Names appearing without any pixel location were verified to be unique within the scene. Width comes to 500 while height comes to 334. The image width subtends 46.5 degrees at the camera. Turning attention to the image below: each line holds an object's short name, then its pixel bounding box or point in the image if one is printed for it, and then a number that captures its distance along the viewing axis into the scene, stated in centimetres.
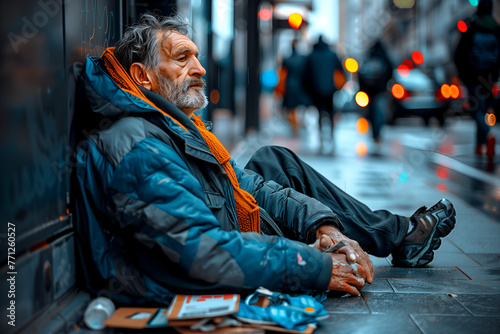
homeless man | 231
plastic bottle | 238
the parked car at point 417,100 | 1529
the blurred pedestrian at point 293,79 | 1391
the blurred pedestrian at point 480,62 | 897
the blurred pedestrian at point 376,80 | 1169
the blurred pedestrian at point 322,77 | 1102
